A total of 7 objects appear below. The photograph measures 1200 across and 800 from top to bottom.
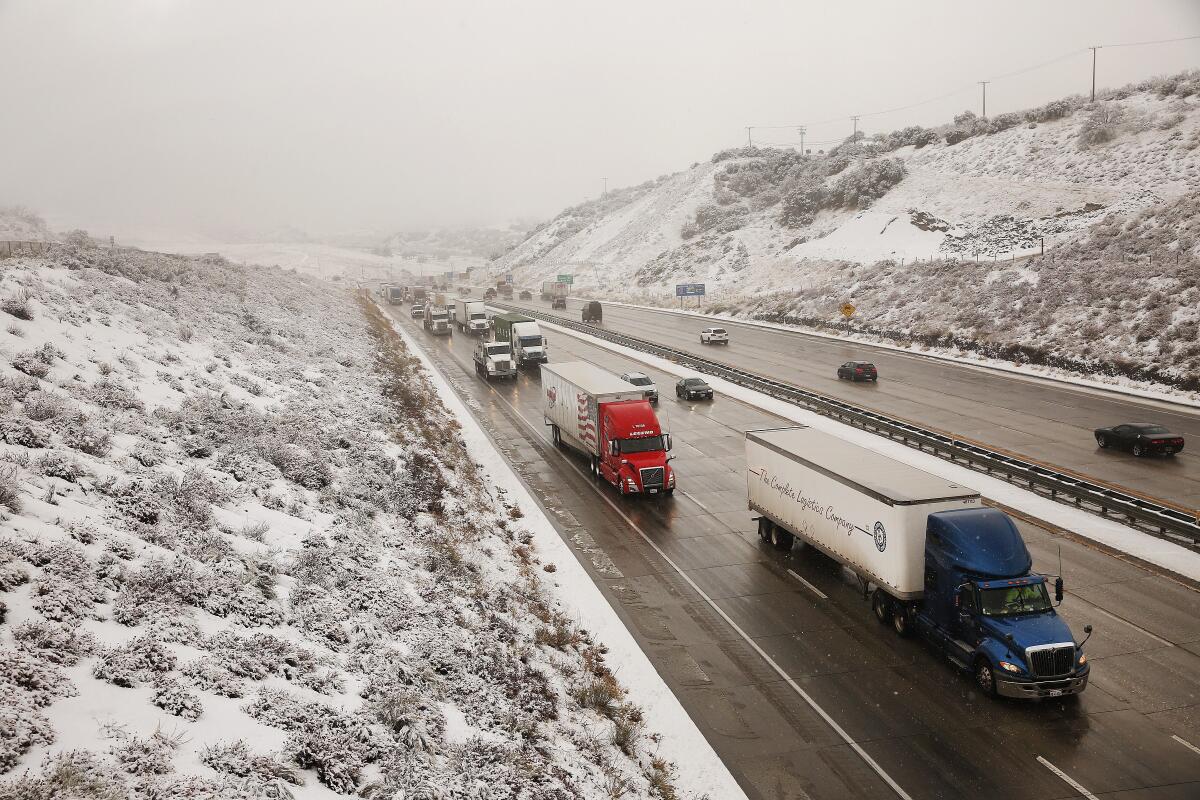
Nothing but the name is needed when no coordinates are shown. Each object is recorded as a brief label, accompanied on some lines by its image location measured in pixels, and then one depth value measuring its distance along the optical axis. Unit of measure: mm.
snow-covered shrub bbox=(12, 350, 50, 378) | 18375
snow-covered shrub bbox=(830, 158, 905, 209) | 108562
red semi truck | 28203
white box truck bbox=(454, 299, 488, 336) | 79812
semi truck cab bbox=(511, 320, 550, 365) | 58156
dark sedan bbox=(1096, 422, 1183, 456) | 30609
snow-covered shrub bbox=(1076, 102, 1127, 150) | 89188
